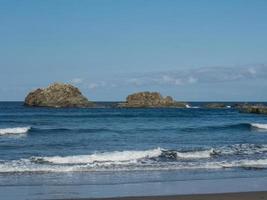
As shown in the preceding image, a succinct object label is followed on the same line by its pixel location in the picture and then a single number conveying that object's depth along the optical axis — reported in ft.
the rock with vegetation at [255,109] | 273.62
